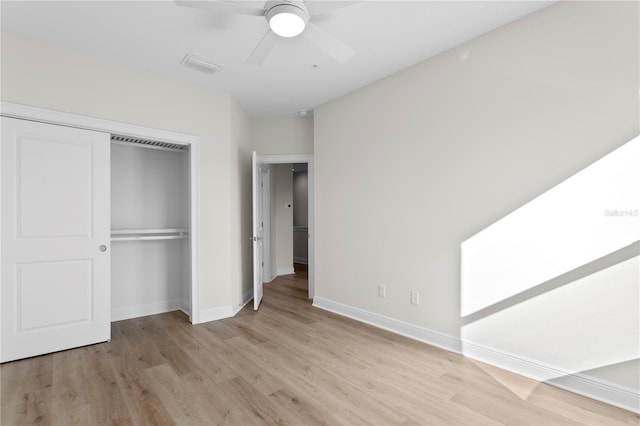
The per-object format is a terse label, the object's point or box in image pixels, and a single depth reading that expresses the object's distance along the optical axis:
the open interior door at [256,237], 4.01
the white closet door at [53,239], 2.58
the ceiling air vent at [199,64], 2.98
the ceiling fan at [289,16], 1.74
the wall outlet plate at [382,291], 3.39
